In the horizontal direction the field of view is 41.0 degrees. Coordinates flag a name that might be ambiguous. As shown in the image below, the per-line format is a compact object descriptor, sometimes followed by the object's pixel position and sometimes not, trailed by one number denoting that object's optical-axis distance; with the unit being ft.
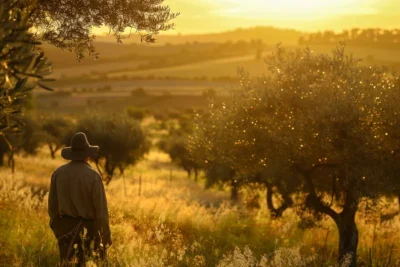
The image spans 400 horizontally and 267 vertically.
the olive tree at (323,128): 41.11
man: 26.50
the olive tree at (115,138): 114.73
